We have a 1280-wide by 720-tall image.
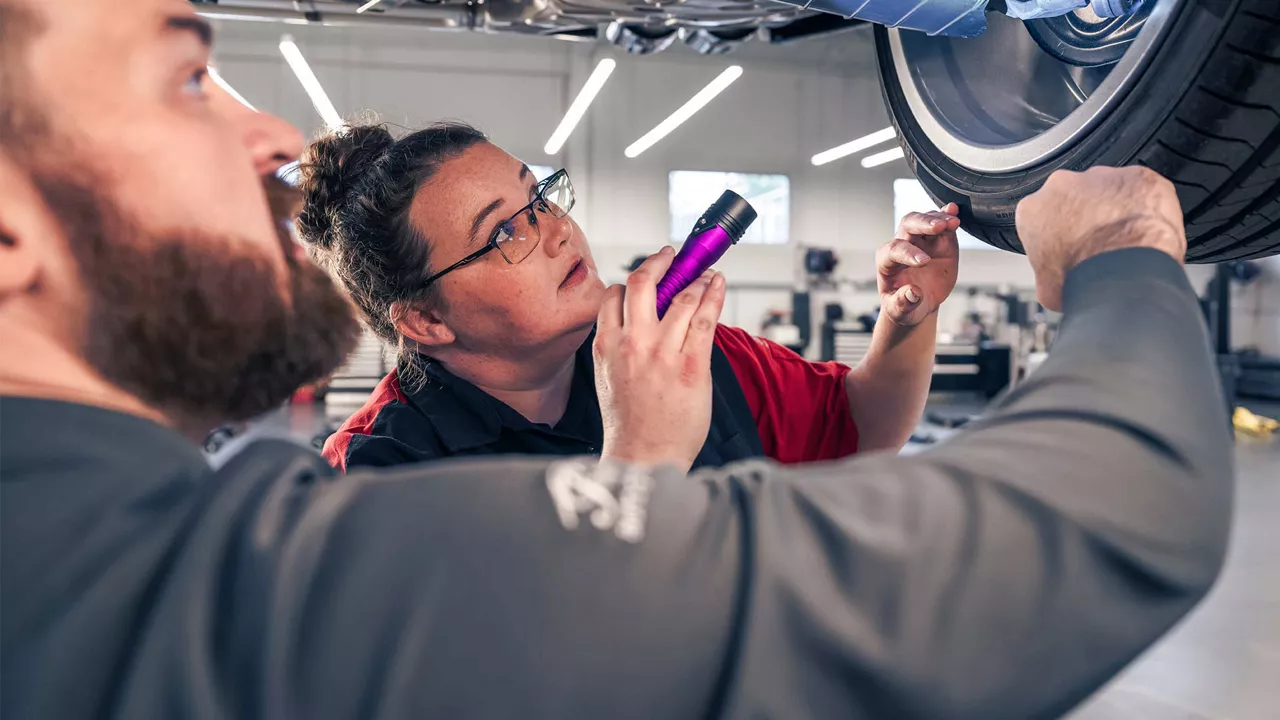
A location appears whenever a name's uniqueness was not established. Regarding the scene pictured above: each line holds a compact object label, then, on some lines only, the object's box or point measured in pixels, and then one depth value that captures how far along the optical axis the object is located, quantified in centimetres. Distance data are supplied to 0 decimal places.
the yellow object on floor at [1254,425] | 457
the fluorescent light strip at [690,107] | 416
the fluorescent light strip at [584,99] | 408
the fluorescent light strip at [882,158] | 649
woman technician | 93
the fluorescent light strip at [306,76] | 361
